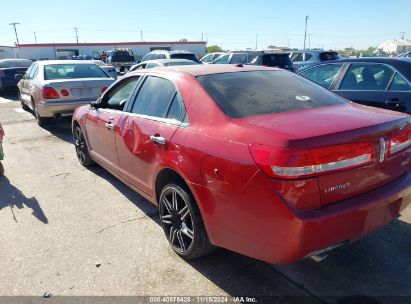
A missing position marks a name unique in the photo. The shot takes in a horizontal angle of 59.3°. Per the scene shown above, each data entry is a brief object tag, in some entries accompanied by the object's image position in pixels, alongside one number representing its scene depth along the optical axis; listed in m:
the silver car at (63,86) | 8.27
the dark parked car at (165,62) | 11.52
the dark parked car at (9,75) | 15.34
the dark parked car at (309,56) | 14.84
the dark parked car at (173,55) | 14.87
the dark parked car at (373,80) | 4.89
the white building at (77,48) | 51.00
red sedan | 2.22
